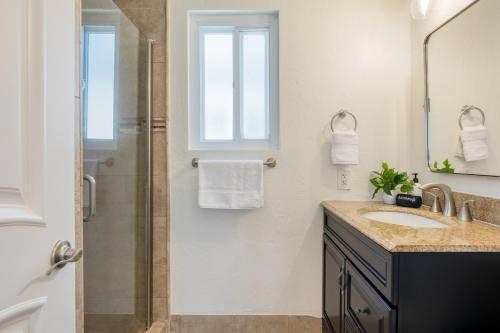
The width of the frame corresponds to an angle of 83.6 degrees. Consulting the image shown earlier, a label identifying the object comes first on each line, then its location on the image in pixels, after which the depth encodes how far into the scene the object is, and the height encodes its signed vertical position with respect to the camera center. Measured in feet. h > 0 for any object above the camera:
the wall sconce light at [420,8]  4.78 +2.68
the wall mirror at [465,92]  3.67 +1.08
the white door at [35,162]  1.77 +0.01
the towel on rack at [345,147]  5.13 +0.31
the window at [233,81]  5.67 +1.70
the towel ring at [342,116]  5.42 +0.94
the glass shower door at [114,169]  3.64 -0.08
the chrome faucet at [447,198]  4.09 -0.51
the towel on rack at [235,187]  5.24 -0.44
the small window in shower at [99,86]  3.56 +1.07
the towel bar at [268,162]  5.40 +0.03
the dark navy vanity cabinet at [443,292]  2.70 -1.24
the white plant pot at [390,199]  5.13 -0.65
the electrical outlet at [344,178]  5.44 -0.27
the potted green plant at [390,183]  5.04 -0.34
